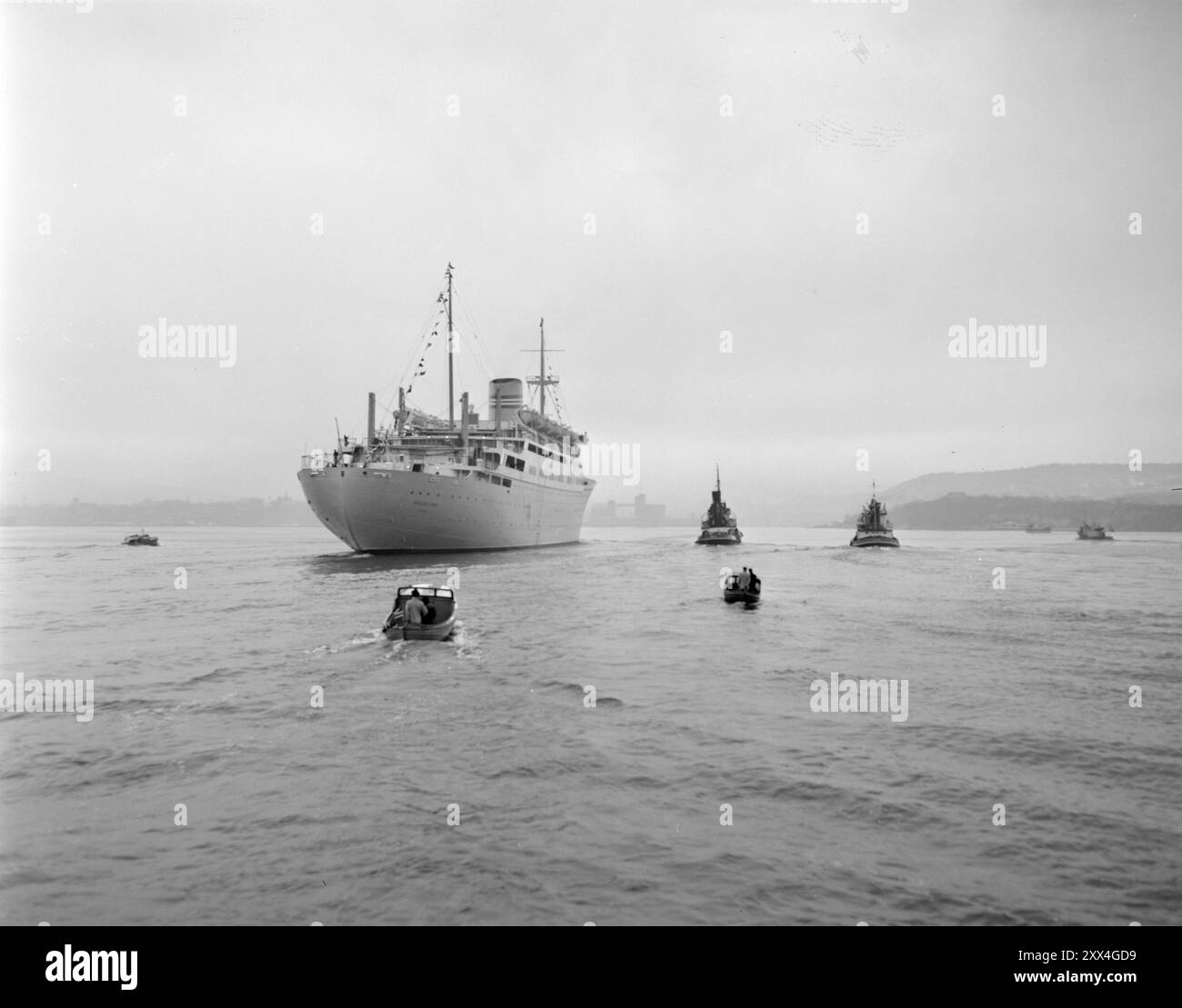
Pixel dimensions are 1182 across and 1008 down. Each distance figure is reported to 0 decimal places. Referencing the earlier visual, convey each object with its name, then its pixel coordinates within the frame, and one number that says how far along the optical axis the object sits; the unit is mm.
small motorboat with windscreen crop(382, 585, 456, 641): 24422
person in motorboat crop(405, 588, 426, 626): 24281
